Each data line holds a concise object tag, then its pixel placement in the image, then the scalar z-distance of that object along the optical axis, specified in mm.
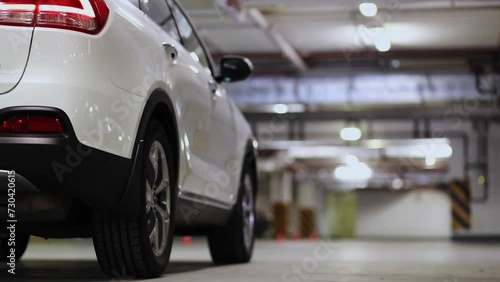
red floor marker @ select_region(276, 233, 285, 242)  22234
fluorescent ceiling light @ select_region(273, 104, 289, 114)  16328
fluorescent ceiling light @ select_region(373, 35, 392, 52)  13056
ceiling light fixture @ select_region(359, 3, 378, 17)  10375
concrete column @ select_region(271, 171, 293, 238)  26625
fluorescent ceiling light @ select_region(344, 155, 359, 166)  30086
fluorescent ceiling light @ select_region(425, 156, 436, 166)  28347
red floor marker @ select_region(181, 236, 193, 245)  15781
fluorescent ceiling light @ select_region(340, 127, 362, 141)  21031
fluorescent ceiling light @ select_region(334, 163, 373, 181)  35031
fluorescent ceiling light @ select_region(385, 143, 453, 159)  24088
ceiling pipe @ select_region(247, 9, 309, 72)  11289
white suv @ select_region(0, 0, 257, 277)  3094
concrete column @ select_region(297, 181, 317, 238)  40688
